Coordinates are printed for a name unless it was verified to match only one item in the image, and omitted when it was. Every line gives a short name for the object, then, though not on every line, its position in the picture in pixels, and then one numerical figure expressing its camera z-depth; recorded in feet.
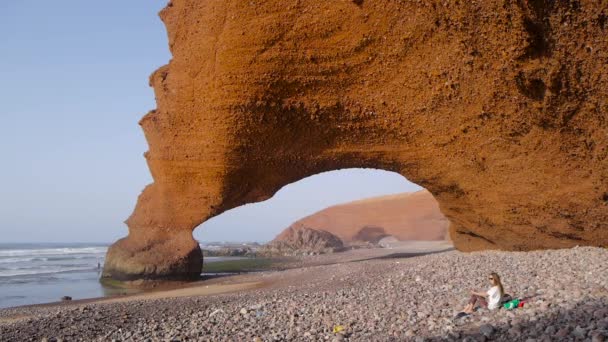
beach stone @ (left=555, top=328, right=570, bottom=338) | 12.93
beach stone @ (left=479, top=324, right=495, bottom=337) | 14.37
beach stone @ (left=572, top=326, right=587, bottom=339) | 12.56
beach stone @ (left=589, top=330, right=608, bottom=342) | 11.89
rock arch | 24.91
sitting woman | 18.02
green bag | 17.57
